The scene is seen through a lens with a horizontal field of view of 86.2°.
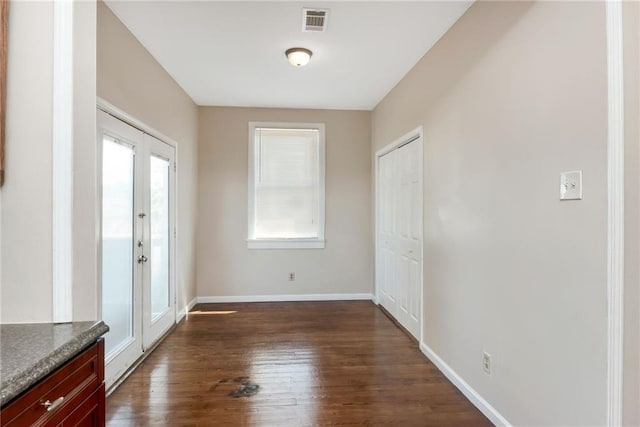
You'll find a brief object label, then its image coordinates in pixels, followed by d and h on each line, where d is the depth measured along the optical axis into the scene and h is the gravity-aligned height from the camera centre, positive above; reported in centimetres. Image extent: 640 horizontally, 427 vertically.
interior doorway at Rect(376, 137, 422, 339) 332 -23
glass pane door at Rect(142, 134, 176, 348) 308 -28
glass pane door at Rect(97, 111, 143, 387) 242 -23
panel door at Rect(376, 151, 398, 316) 405 -25
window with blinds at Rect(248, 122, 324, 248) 477 +40
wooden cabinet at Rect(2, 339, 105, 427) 84 -51
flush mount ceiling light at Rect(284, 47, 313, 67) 293 +137
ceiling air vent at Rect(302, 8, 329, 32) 240 +142
